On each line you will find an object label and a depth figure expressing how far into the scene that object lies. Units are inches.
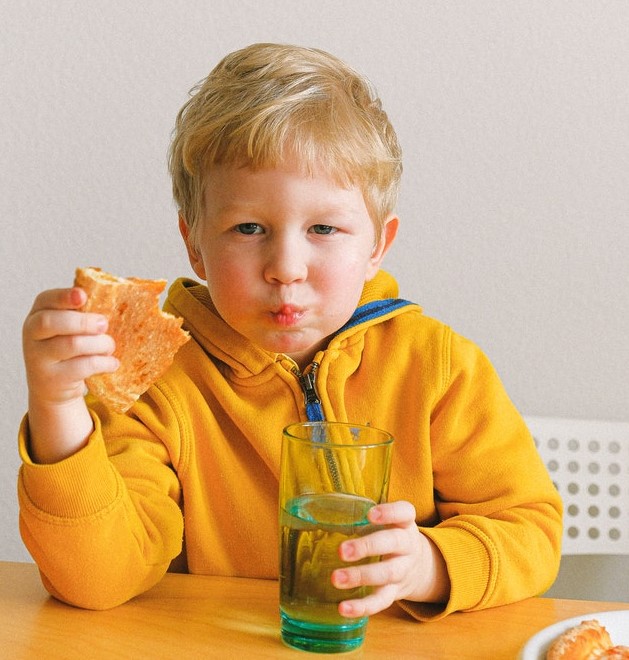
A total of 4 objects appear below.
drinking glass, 29.0
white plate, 29.0
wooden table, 30.4
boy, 34.1
